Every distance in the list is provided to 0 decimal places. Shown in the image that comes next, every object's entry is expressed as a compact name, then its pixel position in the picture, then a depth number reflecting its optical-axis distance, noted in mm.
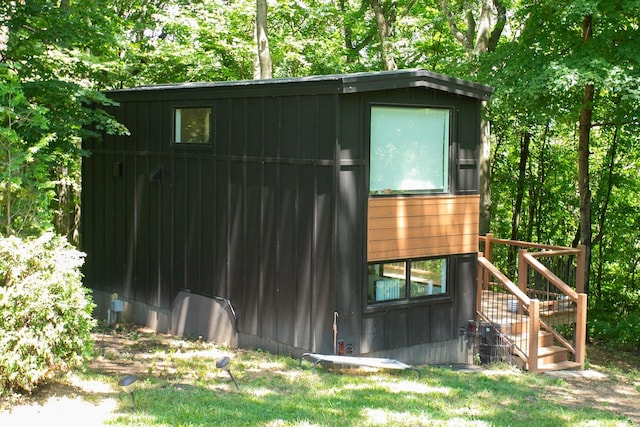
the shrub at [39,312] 6930
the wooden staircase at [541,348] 11328
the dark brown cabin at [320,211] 10203
